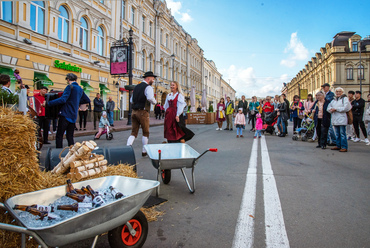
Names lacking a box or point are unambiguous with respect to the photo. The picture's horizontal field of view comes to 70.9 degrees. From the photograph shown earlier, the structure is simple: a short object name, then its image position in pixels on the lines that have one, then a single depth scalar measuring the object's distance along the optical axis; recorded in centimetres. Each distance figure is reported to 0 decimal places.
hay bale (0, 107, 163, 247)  192
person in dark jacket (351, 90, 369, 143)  1029
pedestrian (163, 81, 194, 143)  581
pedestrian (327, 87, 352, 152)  754
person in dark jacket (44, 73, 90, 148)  538
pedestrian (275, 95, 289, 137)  1213
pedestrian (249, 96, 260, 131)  1603
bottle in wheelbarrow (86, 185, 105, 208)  212
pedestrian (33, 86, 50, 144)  779
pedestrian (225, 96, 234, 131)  1552
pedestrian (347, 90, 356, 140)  1041
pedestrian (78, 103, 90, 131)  1287
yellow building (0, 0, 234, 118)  1420
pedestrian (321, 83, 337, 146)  815
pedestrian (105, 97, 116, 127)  1603
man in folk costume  624
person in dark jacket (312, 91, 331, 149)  820
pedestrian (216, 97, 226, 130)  1573
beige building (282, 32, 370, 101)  5144
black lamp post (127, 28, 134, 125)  1938
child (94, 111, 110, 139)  1016
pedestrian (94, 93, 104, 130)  1348
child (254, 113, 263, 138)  1112
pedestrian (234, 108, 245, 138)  1169
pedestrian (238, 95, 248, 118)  1729
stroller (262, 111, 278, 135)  1266
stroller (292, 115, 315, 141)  1035
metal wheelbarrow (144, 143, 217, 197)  363
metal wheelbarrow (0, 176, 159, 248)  166
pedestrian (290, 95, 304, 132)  1306
